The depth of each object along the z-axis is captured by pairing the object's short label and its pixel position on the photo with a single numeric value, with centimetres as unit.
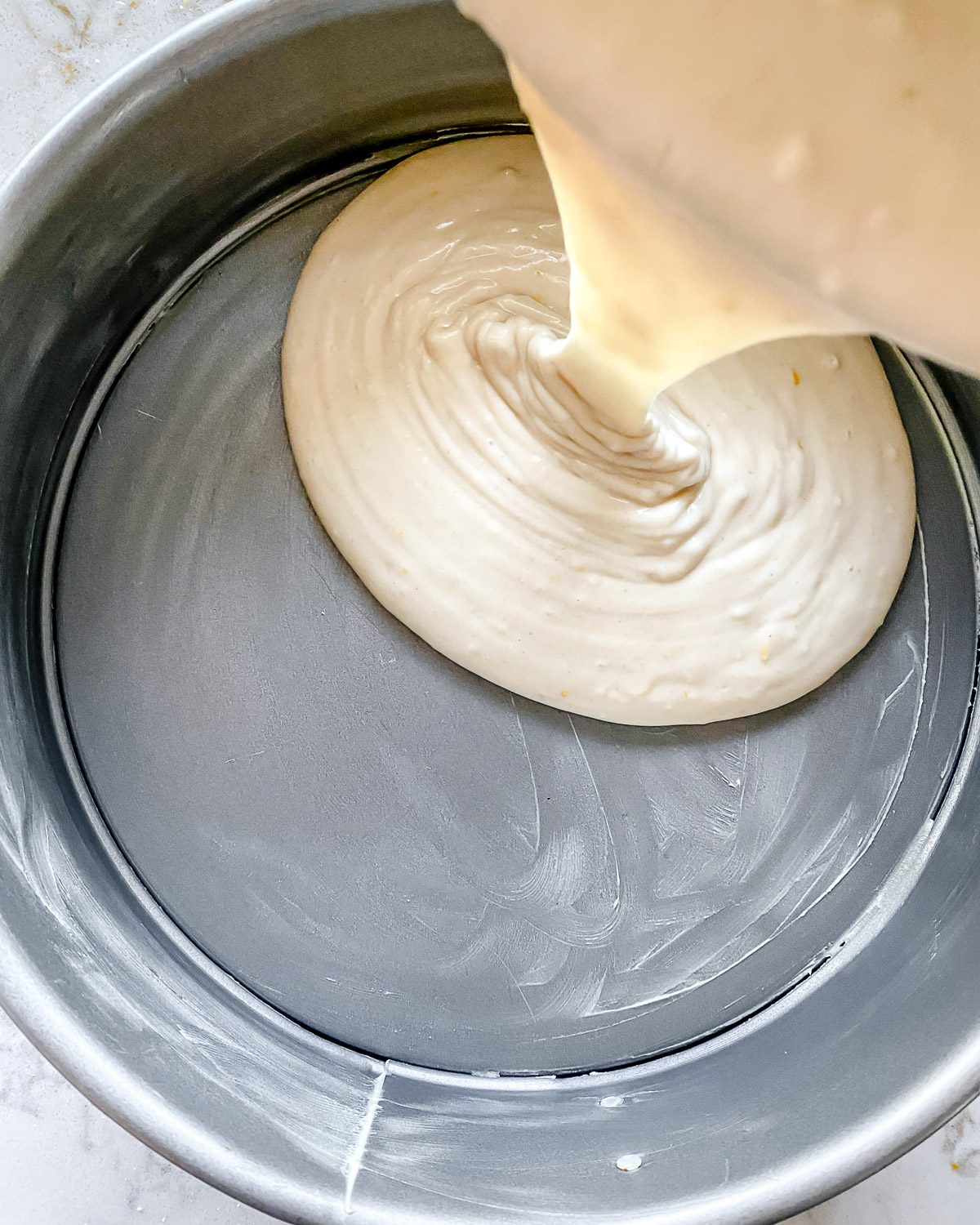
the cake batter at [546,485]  26
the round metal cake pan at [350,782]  25
